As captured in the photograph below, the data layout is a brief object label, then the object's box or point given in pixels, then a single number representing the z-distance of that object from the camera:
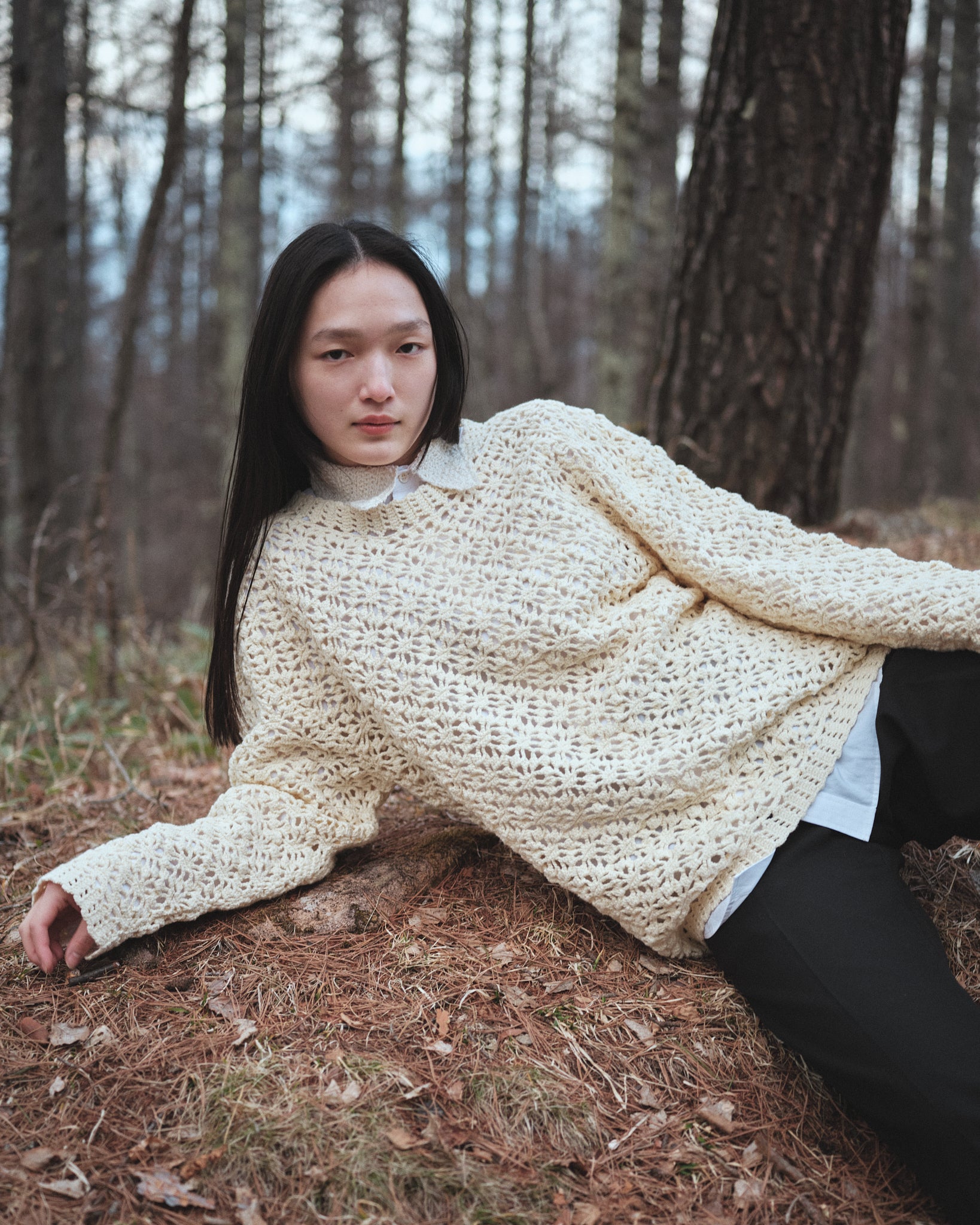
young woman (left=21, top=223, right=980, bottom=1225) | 1.79
